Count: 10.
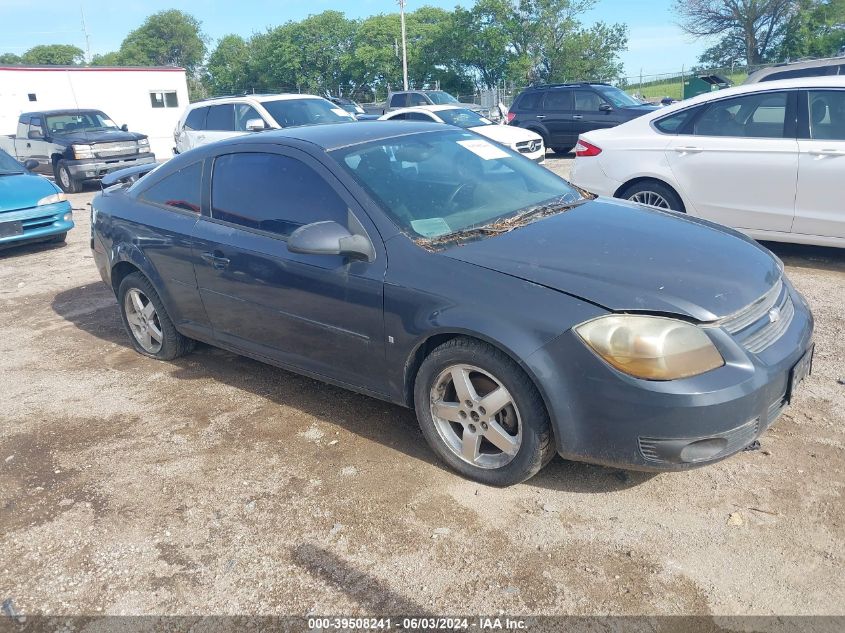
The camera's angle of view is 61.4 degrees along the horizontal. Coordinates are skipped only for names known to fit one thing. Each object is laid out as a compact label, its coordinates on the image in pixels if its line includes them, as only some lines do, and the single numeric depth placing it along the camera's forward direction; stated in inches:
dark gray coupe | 110.0
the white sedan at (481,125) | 548.4
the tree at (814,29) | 1565.0
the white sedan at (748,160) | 232.4
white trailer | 1024.9
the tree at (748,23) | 1729.8
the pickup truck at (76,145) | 602.2
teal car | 346.9
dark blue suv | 616.7
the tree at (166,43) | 3742.6
